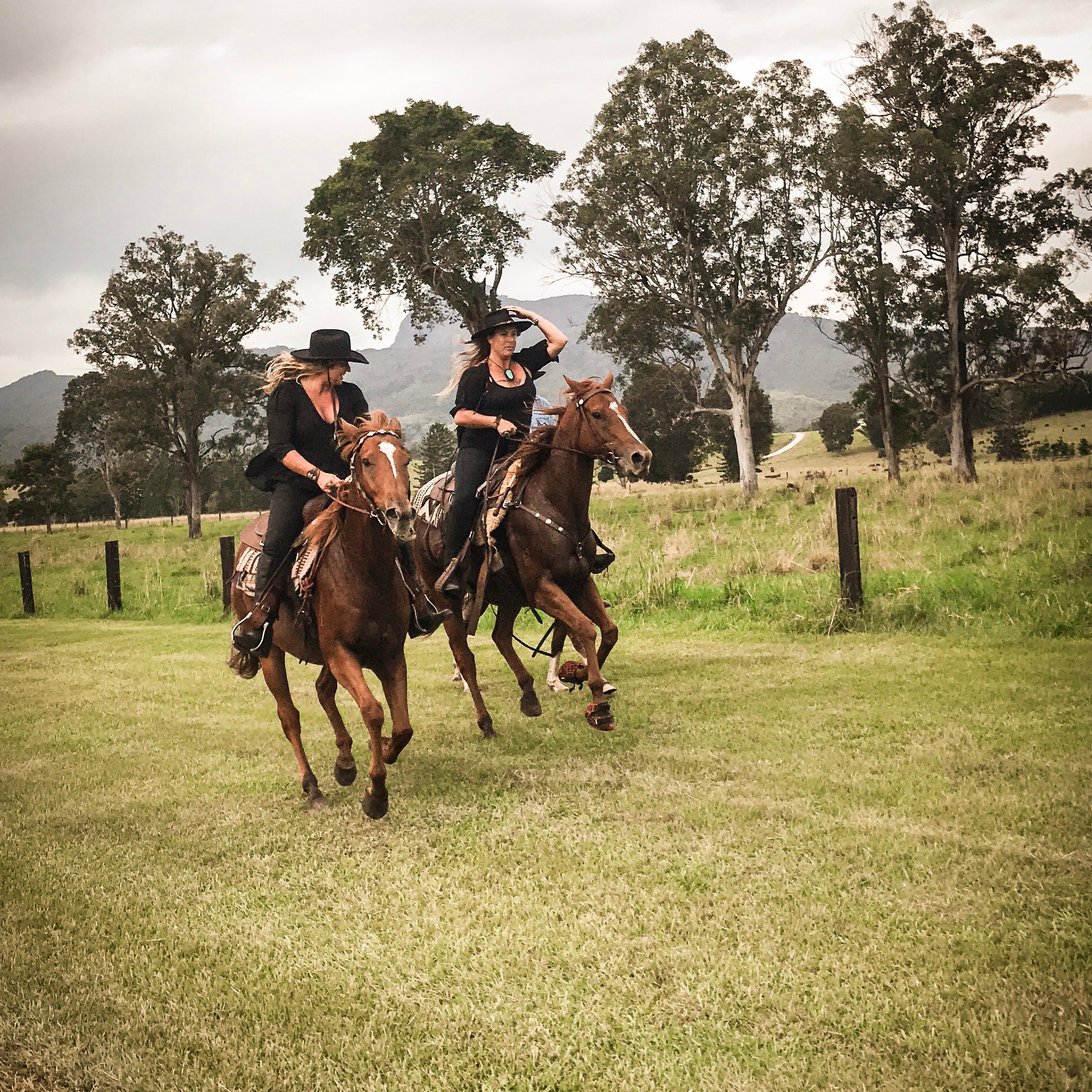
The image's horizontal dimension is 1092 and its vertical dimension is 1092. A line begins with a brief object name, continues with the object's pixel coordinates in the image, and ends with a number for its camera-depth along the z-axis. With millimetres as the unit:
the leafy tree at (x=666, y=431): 75312
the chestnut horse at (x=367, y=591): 5449
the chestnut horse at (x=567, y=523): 7086
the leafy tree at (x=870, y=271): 32344
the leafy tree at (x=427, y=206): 35281
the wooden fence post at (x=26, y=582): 21203
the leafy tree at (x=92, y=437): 59562
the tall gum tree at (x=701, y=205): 32906
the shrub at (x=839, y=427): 108750
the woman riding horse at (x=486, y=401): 8039
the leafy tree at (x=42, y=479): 72250
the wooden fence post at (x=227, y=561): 17831
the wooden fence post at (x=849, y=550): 11297
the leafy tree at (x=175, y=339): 46219
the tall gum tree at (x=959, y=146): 31484
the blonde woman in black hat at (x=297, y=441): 6391
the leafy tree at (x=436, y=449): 99312
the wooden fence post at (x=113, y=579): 20078
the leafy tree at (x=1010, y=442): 65000
